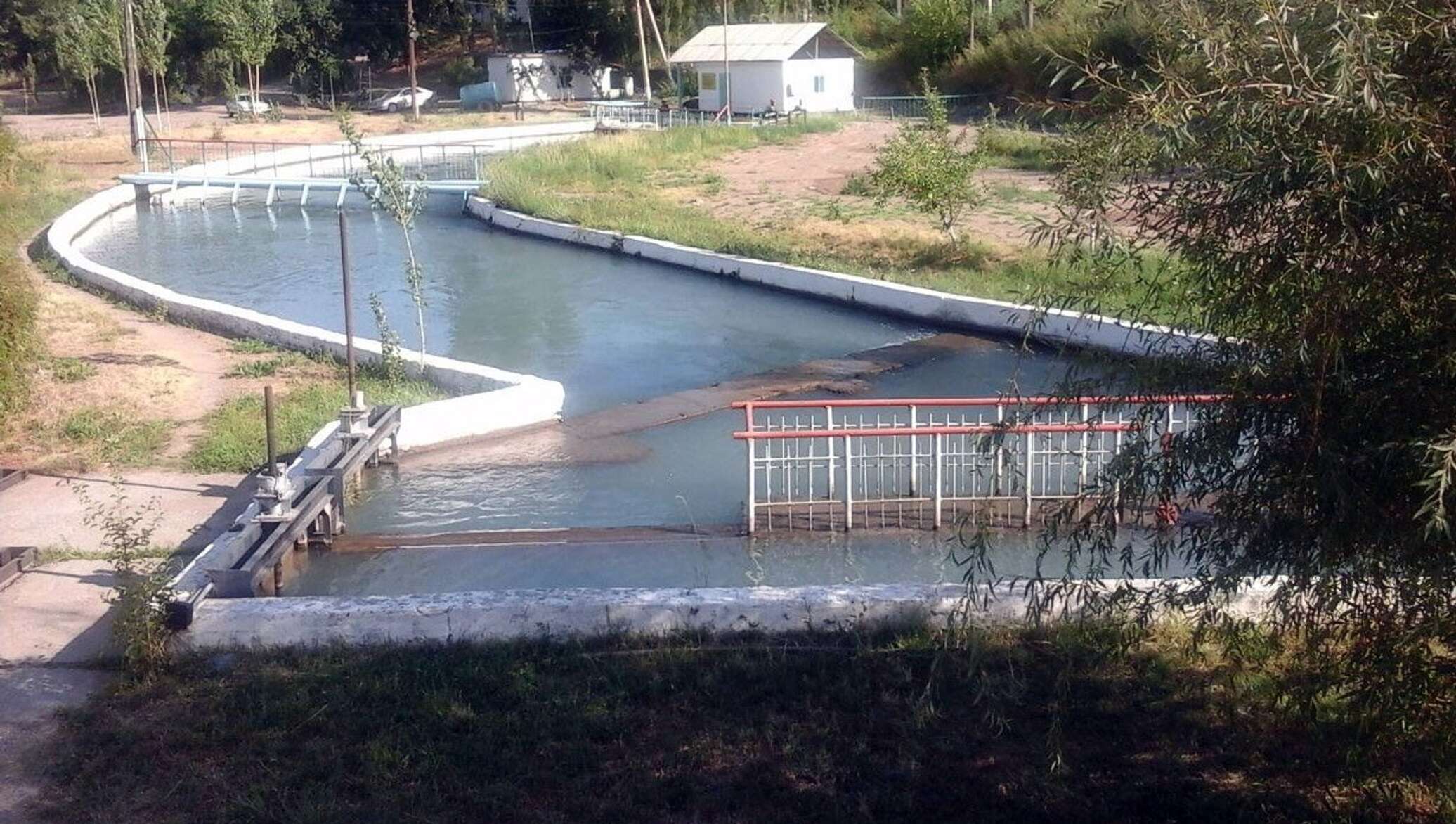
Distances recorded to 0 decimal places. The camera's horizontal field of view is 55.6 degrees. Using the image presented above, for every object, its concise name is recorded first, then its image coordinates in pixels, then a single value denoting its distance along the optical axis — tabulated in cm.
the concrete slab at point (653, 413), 1160
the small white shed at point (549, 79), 5900
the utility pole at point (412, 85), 4997
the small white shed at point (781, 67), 4831
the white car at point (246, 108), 5234
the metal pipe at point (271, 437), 806
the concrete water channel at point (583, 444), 657
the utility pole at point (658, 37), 5586
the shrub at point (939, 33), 5281
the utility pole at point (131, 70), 3662
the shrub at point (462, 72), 6494
